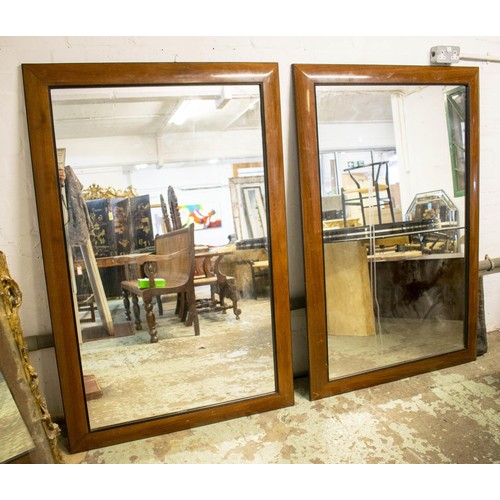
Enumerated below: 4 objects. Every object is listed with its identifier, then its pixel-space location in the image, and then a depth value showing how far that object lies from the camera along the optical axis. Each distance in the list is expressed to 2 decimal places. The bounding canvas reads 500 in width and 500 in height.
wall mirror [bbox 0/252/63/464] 1.48
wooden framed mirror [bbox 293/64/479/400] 1.96
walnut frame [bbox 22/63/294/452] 1.66
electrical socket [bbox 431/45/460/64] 2.20
